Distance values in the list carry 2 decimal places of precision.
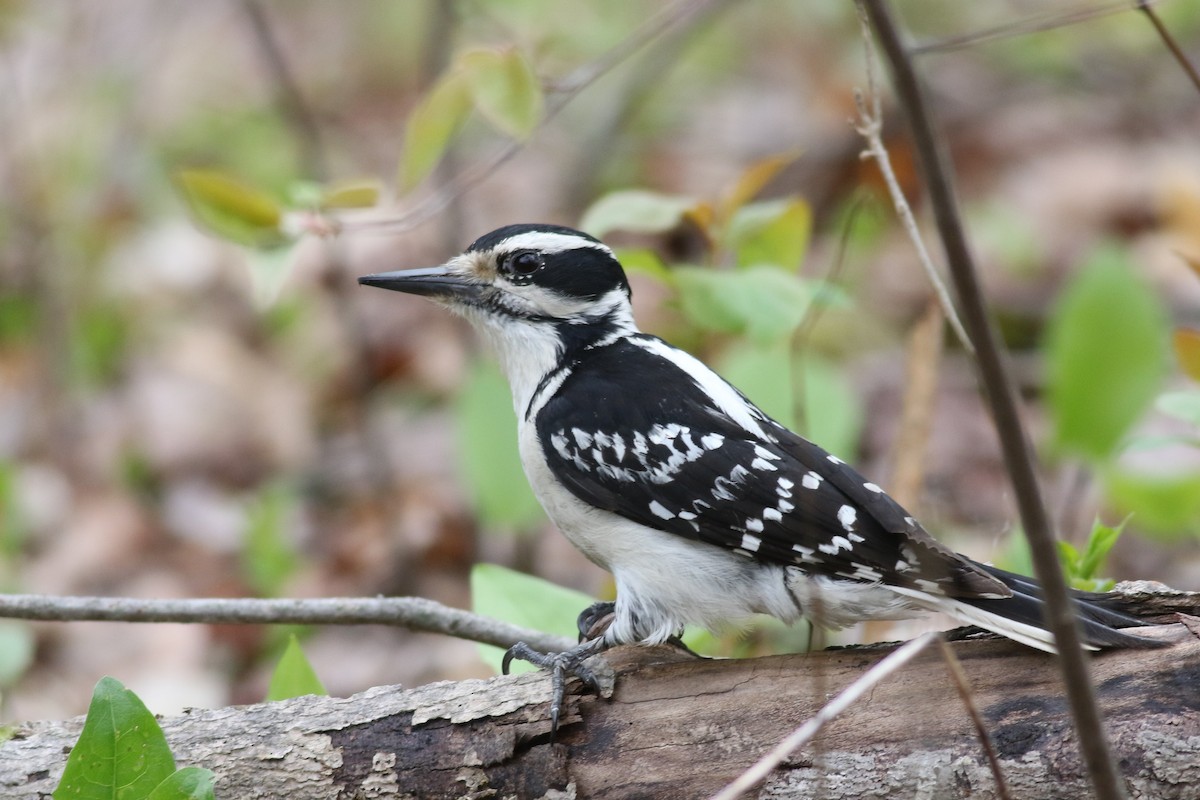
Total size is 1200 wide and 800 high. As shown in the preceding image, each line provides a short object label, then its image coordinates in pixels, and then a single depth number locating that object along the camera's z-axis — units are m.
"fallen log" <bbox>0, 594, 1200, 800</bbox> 5.03
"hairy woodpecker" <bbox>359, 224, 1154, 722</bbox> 5.51
